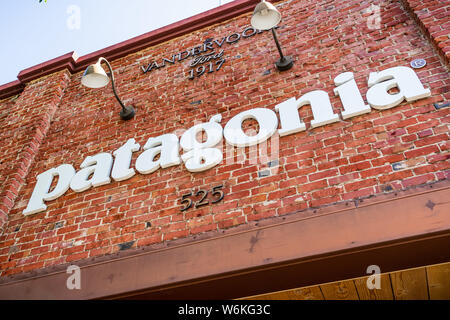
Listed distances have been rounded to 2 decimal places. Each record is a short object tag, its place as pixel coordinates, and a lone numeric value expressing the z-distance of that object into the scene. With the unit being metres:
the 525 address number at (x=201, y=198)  3.14
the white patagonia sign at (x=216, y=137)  3.19
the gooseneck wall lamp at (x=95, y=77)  3.77
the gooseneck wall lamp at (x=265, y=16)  3.43
